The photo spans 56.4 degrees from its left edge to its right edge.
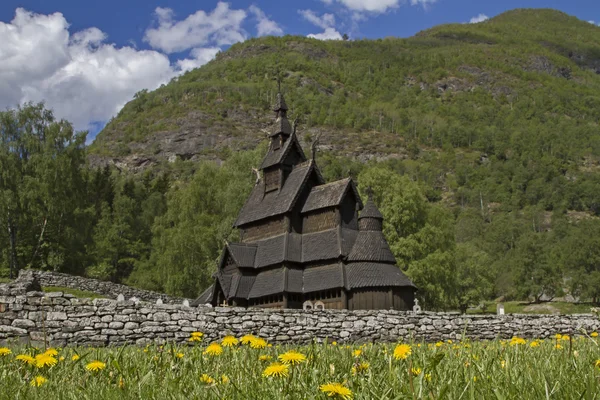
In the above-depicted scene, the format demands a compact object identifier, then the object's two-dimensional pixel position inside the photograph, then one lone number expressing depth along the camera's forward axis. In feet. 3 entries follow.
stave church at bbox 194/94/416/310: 103.45
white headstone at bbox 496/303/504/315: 81.05
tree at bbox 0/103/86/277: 165.48
